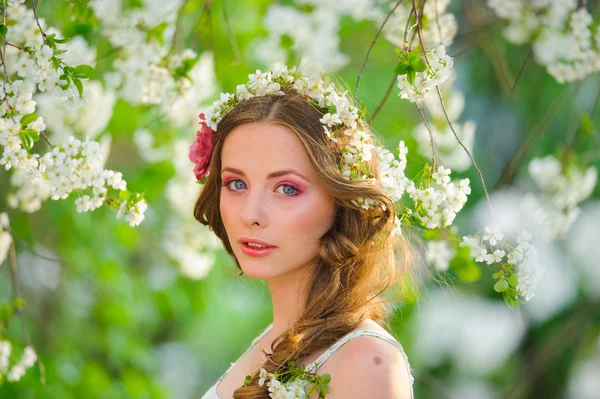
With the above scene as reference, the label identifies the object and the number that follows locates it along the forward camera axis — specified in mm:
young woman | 2249
